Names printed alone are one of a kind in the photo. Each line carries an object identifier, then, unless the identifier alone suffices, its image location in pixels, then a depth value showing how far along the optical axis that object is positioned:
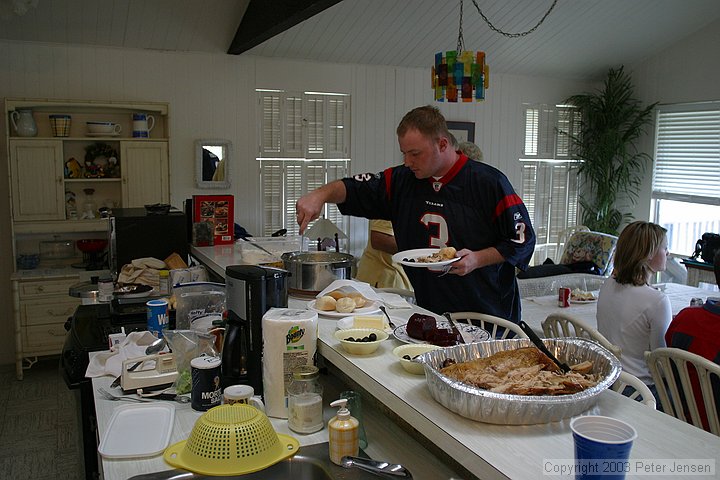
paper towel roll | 1.72
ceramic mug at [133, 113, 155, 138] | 4.99
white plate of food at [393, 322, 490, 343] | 1.75
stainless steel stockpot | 2.42
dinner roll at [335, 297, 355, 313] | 2.06
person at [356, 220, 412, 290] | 3.98
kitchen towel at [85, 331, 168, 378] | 2.13
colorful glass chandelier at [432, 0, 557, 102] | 4.18
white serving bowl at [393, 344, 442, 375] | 1.64
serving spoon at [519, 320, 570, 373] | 1.39
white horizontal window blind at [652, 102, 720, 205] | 6.39
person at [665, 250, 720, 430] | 2.32
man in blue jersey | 2.50
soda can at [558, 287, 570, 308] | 3.88
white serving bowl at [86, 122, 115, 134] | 4.86
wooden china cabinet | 4.68
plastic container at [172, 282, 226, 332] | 2.45
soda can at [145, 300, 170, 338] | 2.44
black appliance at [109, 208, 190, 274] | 3.52
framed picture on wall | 6.45
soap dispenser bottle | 1.51
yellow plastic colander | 1.47
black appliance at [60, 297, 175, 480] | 2.33
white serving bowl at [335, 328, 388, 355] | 1.69
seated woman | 2.77
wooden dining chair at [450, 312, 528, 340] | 2.29
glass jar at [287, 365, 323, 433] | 1.67
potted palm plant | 6.93
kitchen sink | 1.48
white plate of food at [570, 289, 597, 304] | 3.98
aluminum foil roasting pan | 1.20
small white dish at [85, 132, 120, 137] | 4.88
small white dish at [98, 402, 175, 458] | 1.58
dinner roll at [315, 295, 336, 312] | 2.08
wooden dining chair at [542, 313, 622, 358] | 2.61
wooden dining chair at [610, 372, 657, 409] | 1.61
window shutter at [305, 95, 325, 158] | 5.85
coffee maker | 1.87
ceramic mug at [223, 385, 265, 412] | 1.68
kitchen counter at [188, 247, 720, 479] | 1.11
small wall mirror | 5.43
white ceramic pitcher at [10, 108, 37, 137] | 4.69
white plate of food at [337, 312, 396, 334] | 1.90
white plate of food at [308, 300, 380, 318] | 2.04
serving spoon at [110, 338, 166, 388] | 2.02
